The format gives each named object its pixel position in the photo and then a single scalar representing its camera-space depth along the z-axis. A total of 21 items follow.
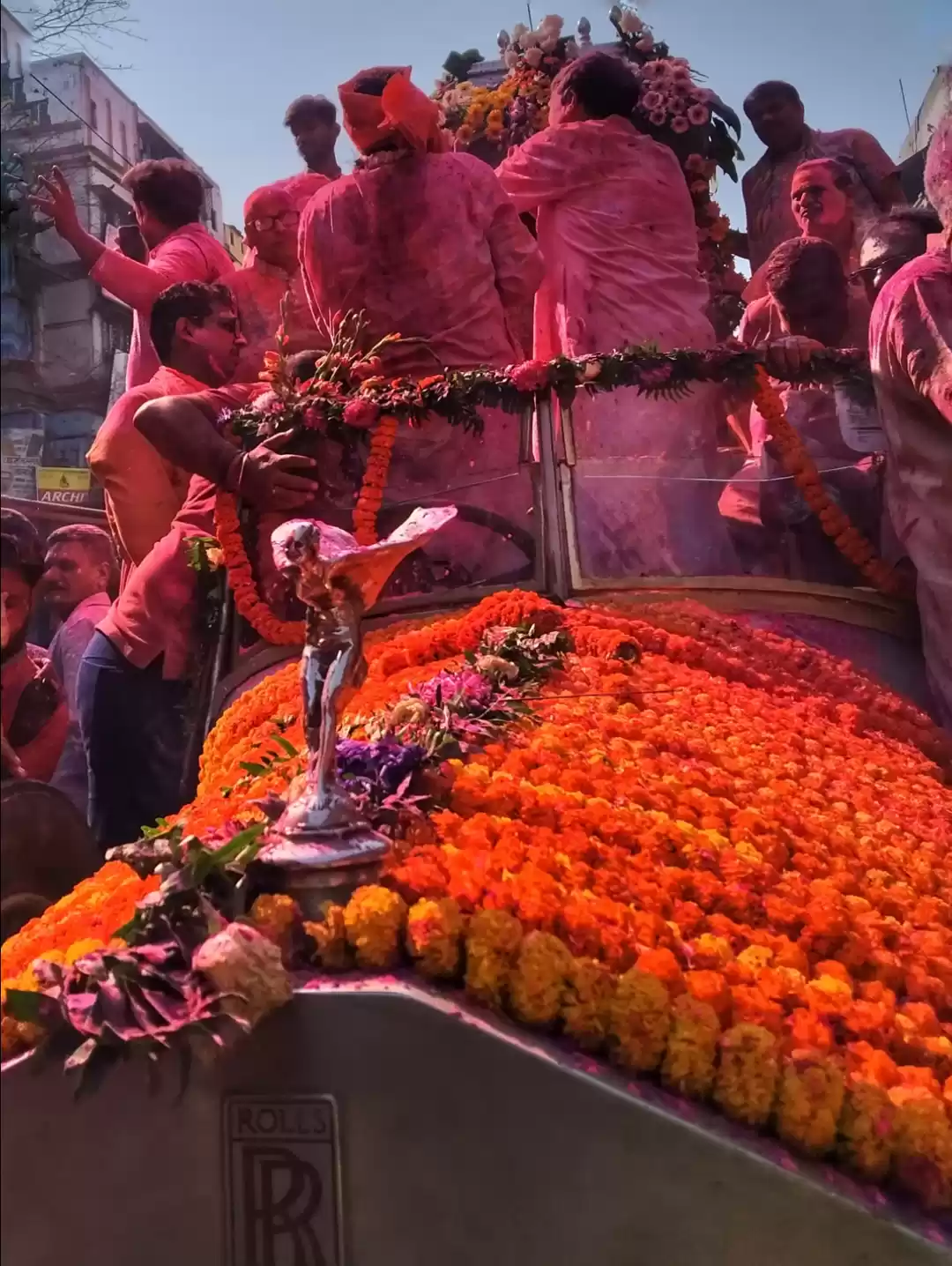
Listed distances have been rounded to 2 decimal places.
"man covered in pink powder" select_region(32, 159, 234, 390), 3.12
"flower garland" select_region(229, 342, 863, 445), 3.77
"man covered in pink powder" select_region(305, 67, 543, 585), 4.42
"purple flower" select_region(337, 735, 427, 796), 2.09
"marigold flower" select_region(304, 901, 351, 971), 1.70
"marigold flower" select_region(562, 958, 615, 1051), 1.69
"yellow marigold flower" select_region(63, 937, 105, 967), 1.65
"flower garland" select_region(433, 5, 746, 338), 5.32
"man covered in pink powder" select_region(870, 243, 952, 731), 3.81
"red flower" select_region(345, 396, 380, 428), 3.74
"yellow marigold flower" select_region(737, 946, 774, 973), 1.89
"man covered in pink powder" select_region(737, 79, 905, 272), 5.21
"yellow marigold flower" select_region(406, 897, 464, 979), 1.69
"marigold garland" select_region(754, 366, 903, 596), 3.90
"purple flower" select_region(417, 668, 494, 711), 2.64
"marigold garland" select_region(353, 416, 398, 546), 3.77
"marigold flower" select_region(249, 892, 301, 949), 1.69
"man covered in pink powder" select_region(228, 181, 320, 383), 4.82
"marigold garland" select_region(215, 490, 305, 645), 3.71
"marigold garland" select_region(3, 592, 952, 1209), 1.69
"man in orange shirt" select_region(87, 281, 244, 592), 3.82
